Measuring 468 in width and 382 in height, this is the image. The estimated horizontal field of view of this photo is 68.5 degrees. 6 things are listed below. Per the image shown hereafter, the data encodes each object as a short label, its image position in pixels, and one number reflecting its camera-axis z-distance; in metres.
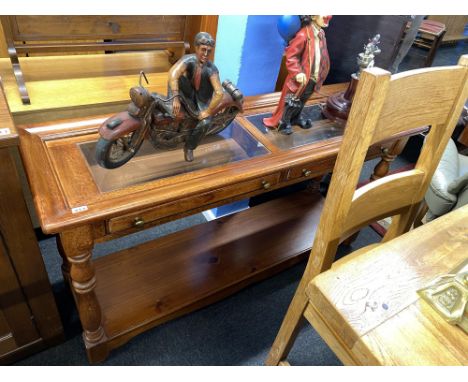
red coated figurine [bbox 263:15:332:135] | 1.16
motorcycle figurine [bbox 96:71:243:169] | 0.91
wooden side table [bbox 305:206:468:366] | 0.61
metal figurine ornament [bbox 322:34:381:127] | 1.33
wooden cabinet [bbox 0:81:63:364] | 0.84
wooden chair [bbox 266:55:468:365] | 0.66
